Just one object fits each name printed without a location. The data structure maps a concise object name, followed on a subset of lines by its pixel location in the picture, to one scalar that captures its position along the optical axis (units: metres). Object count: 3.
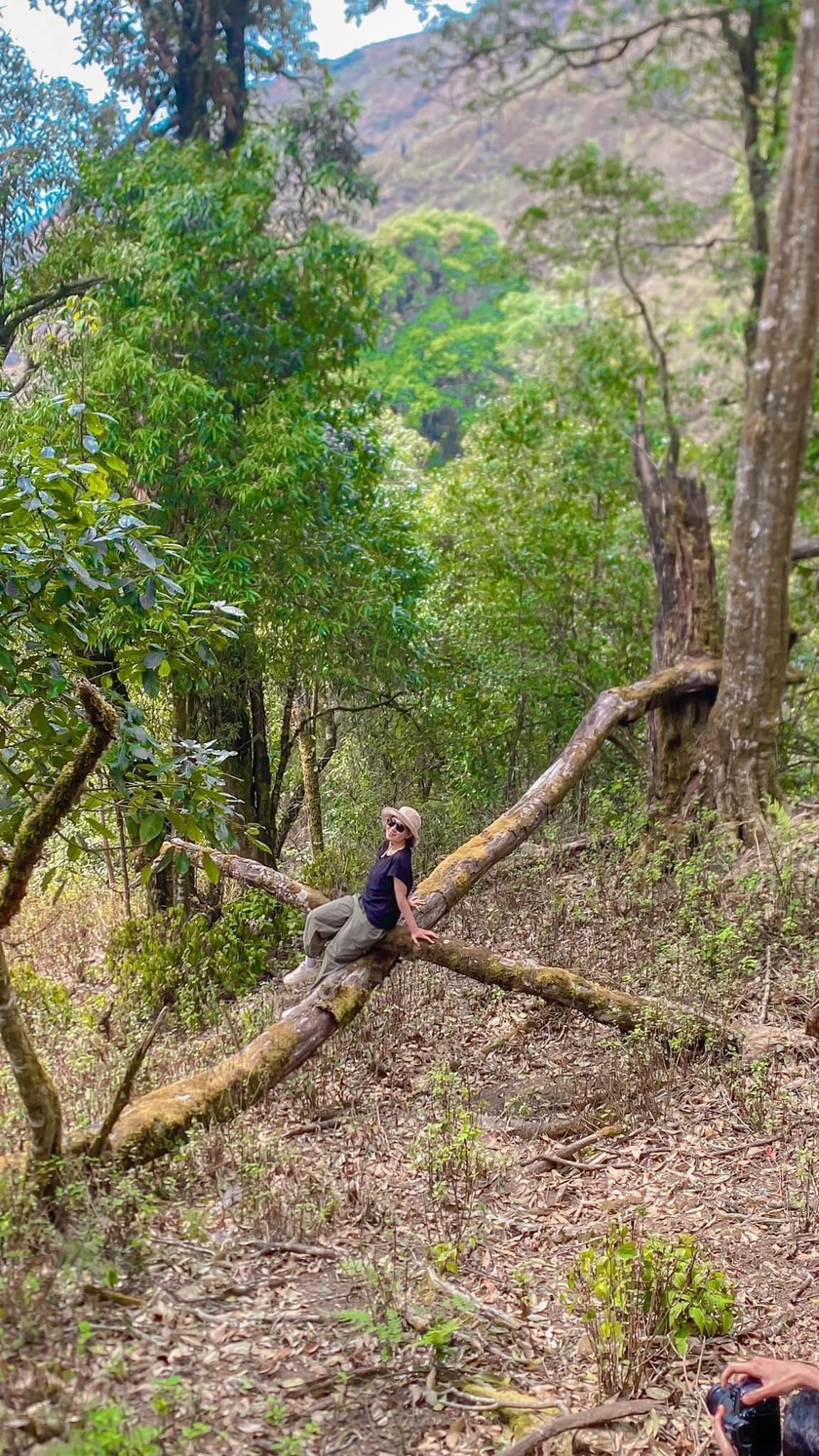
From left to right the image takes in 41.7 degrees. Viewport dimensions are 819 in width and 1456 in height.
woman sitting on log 6.41
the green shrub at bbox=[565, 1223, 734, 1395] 3.54
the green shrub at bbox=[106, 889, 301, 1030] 9.06
